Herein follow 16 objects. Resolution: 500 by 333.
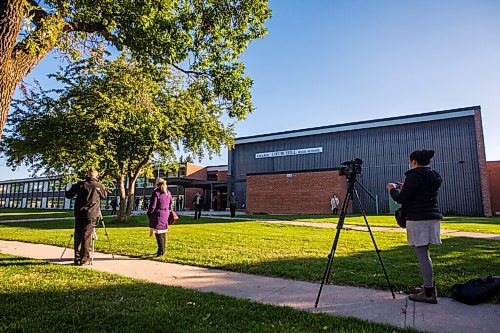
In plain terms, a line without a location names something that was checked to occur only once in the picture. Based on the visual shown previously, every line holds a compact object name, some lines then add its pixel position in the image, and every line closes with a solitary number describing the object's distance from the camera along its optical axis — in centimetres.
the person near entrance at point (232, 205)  2294
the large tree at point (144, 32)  448
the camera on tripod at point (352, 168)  466
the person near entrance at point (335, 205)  2572
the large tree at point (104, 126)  1477
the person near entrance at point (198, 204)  2116
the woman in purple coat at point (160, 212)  769
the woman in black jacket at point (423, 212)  418
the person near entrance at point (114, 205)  3268
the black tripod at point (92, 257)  689
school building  2623
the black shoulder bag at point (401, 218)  449
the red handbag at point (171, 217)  824
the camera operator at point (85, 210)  684
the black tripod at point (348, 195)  438
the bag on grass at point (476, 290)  402
